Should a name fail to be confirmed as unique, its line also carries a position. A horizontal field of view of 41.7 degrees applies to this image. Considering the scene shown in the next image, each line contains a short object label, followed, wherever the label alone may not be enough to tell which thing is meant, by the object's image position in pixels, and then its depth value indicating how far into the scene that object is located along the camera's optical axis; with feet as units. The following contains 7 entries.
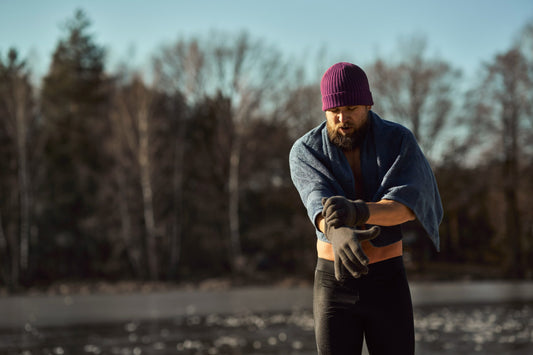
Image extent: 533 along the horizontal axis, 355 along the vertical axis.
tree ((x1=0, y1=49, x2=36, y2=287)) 87.76
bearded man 9.20
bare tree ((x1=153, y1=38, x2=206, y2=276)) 95.40
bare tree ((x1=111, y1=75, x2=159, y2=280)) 92.43
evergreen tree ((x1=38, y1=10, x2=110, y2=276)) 98.48
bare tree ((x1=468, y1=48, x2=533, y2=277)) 90.84
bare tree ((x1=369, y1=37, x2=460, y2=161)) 100.68
